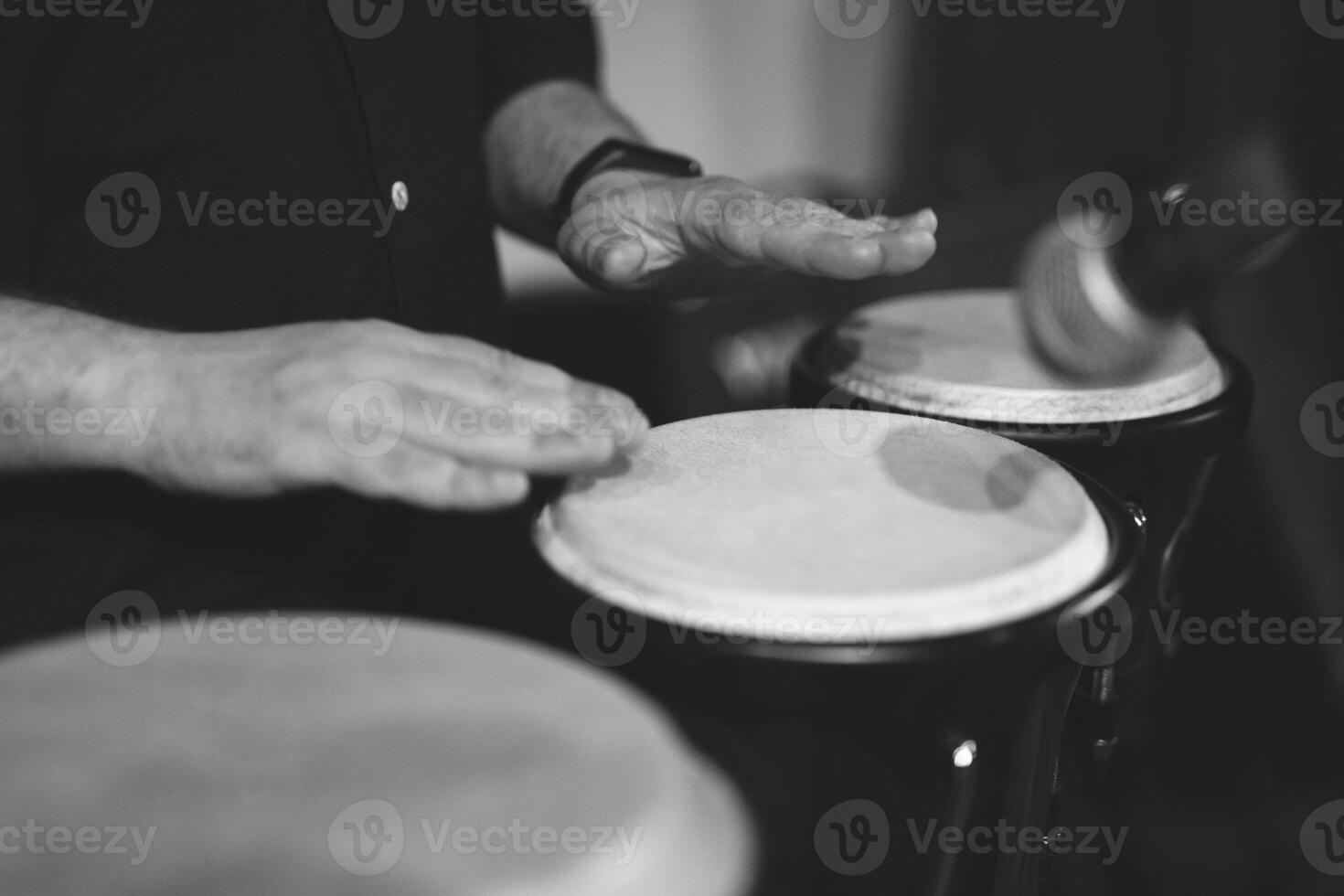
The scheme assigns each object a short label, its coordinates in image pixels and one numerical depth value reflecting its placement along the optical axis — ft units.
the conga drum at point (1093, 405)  5.48
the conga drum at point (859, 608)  4.87
